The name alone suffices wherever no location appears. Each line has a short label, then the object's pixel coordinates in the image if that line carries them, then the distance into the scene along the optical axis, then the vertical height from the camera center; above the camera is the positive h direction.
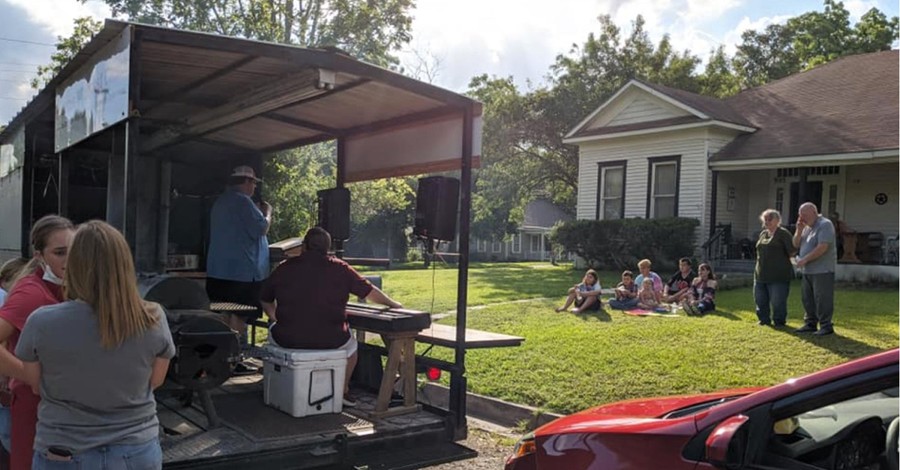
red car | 2.54 -0.80
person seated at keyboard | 4.88 -0.55
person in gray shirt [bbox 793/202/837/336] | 8.44 -0.23
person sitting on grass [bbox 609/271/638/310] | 11.83 -1.06
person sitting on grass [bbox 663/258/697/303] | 11.93 -0.85
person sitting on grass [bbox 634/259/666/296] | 12.17 -0.75
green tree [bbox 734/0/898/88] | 32.19 +10.23
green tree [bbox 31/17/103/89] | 24.11 +6.07
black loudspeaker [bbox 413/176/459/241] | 5.32 +0.16
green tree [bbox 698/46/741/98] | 29.82 +7.35
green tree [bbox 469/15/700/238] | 28.88 +5.26
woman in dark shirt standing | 9.09 -0.40
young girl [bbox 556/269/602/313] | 11.67 -1.08
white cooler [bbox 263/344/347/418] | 4.70 -1.11
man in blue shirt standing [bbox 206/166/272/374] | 5.95 -0.22
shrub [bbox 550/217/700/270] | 17.31 -0.18
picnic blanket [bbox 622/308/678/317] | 11.07 -1.27
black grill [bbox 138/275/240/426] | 3.98 -0.78
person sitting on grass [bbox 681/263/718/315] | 11.01 -0.95
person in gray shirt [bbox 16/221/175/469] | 2.45 -0.53
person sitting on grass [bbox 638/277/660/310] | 11.73 -1.05
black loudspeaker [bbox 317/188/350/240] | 7.84 +0.11
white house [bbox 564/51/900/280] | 16.16 +2.17
